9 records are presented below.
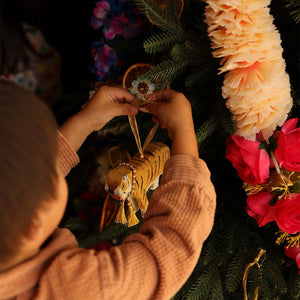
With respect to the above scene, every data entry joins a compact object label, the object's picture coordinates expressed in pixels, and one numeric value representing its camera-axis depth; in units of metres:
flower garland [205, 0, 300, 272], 1.02
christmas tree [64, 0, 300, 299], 1.09
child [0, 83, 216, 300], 0.91
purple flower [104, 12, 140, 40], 1.20
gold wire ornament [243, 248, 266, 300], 1.14
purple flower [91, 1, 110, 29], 1.22
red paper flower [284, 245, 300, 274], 1.17
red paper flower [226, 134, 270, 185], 1.10
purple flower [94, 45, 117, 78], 1.22
